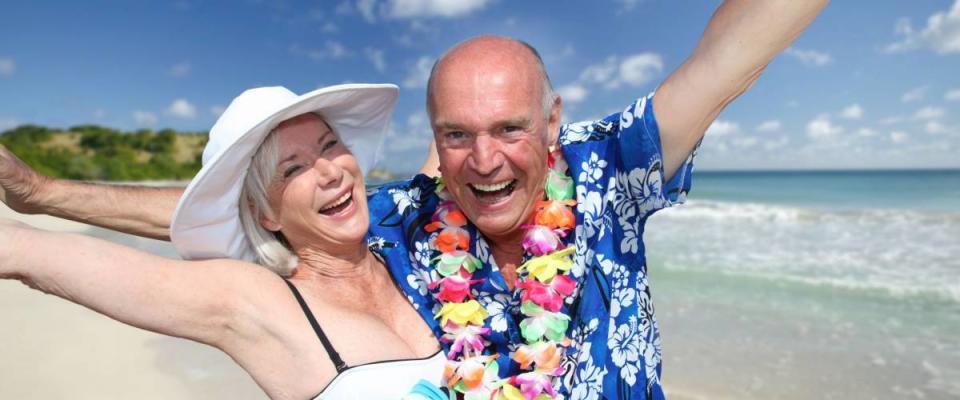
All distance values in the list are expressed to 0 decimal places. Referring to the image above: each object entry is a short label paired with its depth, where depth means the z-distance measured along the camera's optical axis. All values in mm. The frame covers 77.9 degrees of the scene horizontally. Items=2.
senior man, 647
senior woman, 561
